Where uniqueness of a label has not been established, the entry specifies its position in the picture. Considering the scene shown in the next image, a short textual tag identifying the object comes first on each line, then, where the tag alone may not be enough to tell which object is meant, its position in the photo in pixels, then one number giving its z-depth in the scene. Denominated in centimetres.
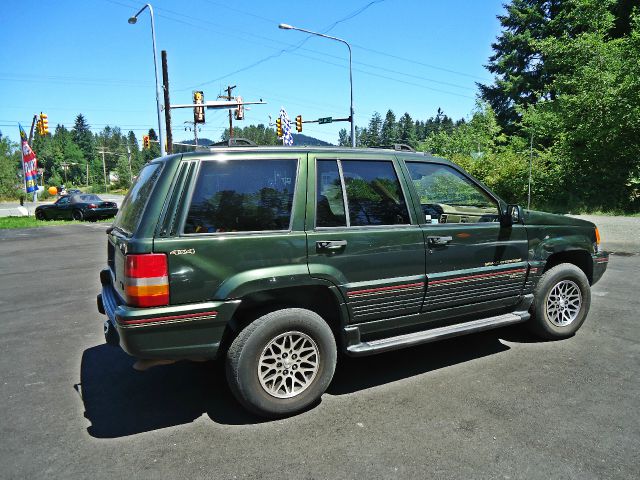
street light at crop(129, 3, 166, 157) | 2229
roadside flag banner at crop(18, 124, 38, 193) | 2752
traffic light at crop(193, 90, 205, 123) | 2459
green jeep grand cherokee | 295
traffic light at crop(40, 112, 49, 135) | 2856
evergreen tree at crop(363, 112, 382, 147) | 14338
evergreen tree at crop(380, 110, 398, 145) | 13525
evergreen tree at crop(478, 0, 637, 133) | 3356
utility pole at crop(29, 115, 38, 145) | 3118
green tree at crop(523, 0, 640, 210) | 1808
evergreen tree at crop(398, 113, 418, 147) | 12882
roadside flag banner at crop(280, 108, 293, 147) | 2658
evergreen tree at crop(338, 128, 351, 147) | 15088
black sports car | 2300
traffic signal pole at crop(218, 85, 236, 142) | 3793
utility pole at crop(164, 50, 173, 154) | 2283
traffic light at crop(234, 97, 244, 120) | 2734
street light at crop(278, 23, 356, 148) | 2142
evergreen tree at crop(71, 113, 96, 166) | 15327
